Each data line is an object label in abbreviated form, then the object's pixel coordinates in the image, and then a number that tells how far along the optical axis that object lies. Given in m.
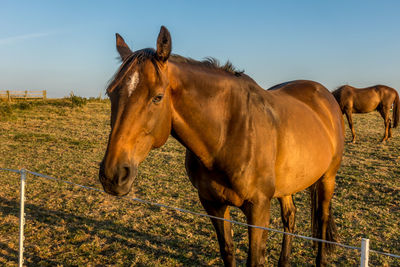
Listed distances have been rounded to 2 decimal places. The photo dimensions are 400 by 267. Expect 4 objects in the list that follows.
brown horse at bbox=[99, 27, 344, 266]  1.76
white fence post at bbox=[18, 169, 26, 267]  2.92
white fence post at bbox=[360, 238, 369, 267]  1.49
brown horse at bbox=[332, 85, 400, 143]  13.29
